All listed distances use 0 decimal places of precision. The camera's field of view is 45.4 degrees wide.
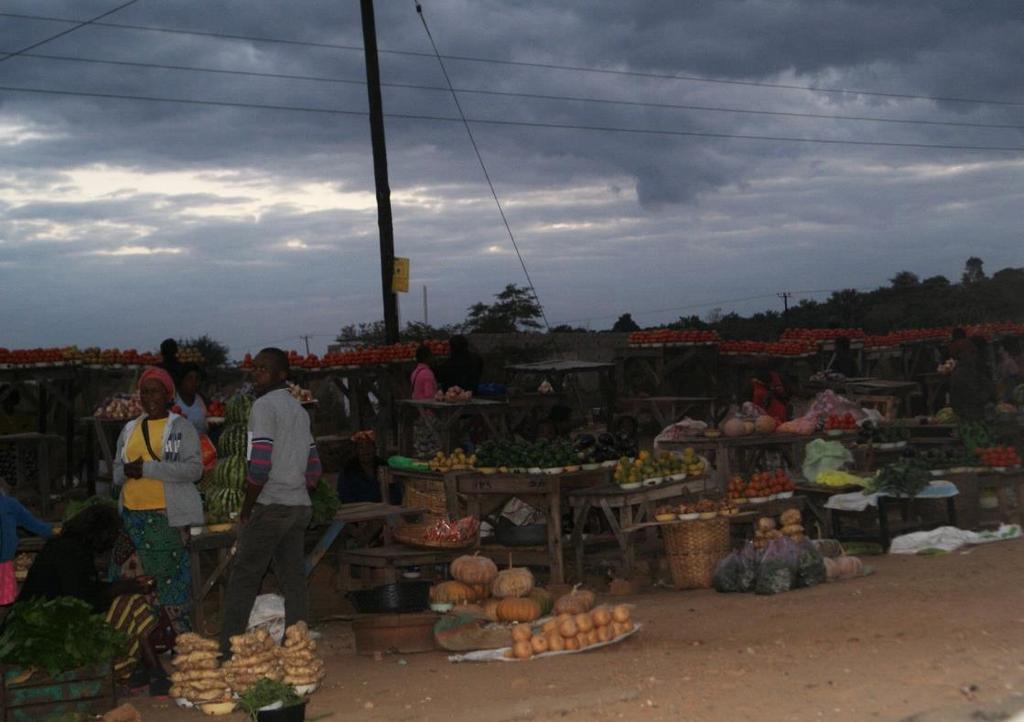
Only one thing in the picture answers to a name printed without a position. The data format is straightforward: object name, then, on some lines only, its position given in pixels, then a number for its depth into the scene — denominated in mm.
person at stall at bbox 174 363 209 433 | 12525
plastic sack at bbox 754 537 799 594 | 9656
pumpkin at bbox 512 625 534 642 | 7867
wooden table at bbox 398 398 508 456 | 15539
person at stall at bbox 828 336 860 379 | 19755
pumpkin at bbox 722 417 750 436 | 13195
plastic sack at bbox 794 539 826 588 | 9883
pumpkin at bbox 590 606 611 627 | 8016
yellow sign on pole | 18578
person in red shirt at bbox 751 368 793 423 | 15688
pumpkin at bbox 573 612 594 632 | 7957
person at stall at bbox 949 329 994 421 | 14141
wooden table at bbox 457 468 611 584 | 10820
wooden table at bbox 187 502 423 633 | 9148
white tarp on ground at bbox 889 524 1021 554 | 11578
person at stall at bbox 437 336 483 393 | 16328
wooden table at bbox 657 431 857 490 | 13203
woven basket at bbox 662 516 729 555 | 10602
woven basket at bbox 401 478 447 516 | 11961
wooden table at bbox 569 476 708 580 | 10836
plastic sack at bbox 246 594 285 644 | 8703
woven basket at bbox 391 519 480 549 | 10344
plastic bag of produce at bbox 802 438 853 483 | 12992
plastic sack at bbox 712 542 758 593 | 9898
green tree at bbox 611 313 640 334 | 40000
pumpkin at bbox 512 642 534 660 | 7832
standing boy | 7777
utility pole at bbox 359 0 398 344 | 18672
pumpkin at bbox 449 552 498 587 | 9539
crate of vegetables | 6859
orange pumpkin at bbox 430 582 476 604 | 9383
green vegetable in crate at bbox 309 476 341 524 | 10000
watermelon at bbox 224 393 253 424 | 10070
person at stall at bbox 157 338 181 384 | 14773
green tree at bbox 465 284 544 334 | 38688
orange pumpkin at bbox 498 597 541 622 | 8969
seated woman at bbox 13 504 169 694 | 7457
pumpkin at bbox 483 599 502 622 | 9039
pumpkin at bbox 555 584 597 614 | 8422
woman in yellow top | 8547
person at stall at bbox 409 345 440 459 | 15984
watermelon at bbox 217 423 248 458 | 9961
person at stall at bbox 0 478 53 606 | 7910
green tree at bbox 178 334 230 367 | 37469
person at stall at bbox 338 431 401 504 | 12734
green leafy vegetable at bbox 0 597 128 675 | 6910
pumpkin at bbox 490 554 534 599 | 9352
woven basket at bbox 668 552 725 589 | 10602
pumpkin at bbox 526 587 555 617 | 9219
